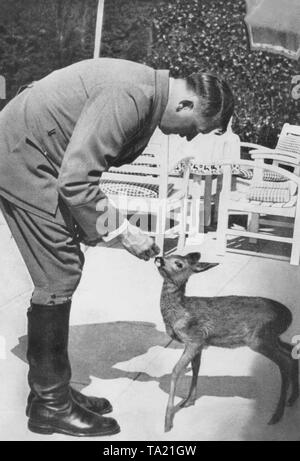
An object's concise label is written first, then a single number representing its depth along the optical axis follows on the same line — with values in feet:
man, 8.41
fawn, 9.41
